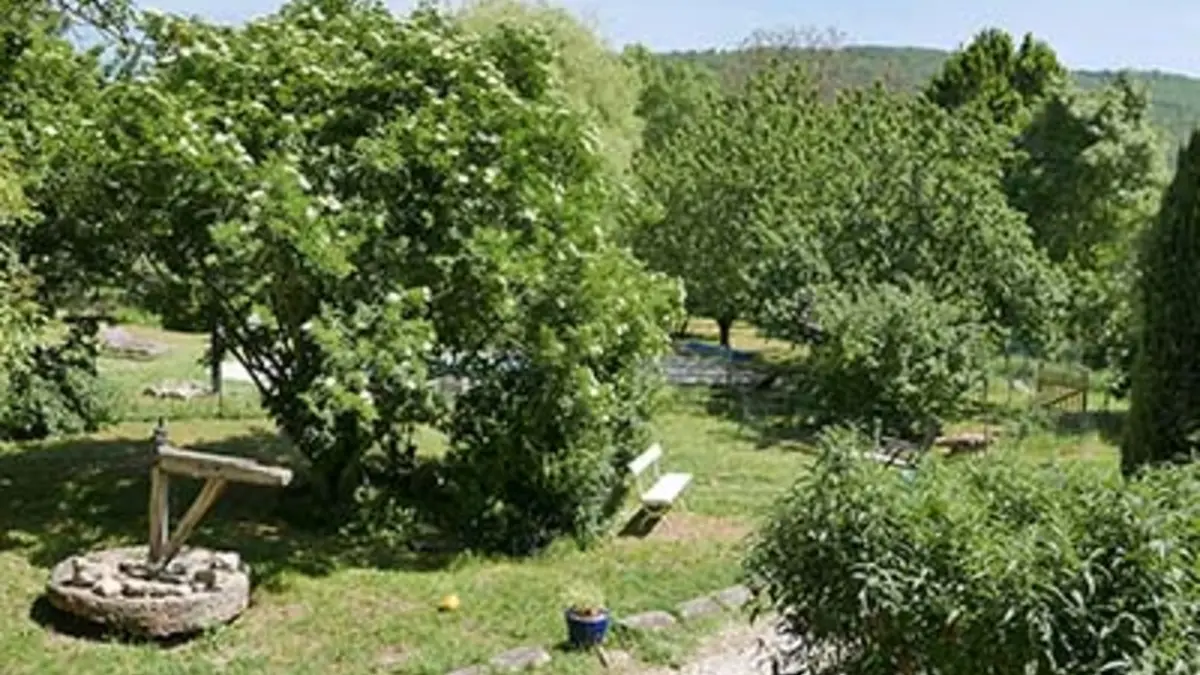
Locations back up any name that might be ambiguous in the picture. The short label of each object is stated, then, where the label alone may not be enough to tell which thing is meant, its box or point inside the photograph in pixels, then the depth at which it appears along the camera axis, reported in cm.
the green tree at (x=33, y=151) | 851
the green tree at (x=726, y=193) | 2345
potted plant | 834
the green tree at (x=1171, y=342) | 984
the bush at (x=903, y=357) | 1750
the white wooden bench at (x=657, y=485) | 1166
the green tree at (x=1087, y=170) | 2978
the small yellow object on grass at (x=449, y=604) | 921
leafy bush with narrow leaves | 473
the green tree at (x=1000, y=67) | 4647
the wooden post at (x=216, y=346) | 1124
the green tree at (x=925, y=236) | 1992
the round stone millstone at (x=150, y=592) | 825
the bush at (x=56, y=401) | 1407
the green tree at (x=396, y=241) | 962
